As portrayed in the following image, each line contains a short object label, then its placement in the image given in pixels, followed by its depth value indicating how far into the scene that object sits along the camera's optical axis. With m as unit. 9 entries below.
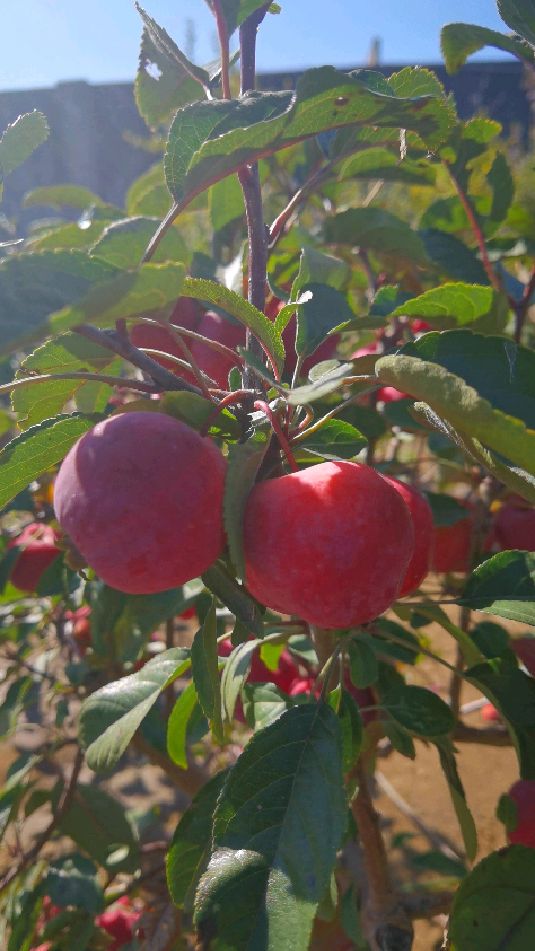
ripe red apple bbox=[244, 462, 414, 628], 0.19
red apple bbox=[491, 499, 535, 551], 0.40
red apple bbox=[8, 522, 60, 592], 0.50
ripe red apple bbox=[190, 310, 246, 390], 0.29
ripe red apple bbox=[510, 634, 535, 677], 0.34
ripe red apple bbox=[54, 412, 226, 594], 0.18
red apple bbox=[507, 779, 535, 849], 0.34
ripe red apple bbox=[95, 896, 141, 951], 0.49
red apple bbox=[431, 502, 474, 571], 0.47
